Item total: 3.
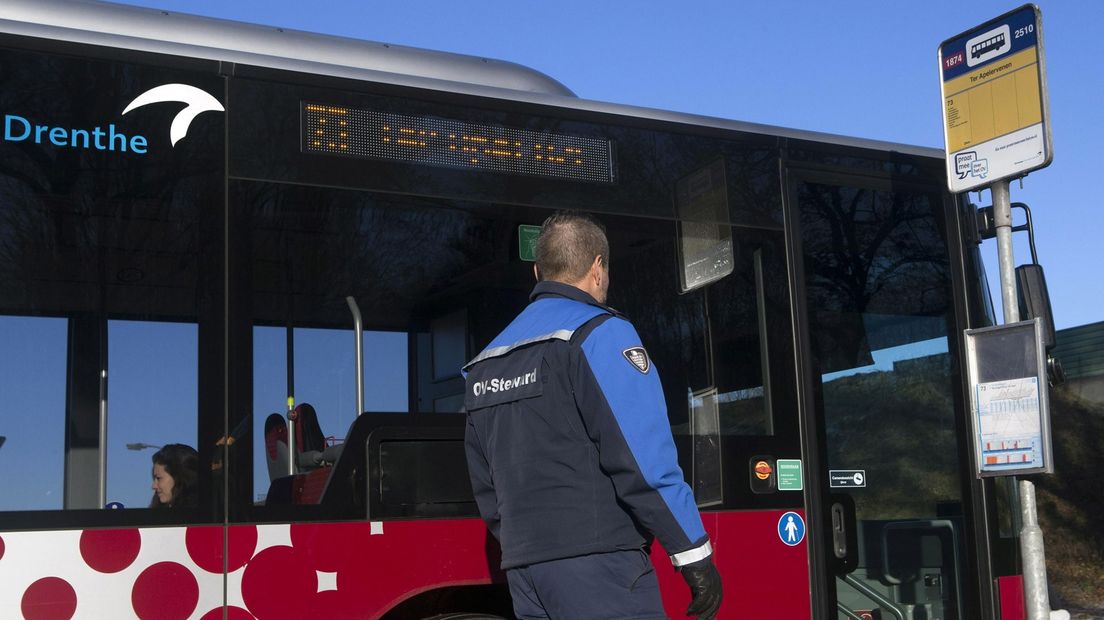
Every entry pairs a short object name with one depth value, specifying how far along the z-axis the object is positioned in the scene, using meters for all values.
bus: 4.04
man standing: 3.15
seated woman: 4.05
